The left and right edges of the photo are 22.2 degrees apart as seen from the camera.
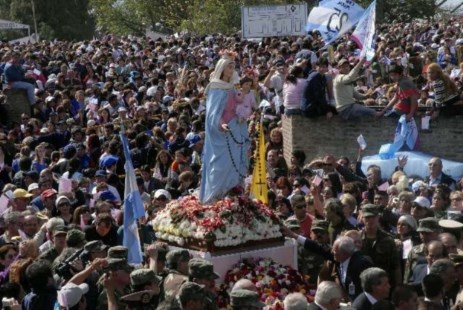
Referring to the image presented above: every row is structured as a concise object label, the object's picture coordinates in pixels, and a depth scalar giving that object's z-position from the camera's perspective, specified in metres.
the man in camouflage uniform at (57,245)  12.16
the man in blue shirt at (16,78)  26.00
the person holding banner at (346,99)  21.22
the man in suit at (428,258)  10.95
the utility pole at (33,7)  68.62
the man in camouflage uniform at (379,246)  11.80
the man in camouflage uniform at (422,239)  11.57
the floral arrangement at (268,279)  11.93
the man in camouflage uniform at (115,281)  10.24
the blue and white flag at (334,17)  25.16
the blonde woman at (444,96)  20.75
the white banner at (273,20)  39.06
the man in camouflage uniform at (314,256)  12.61
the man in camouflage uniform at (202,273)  10.38
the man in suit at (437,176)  16.56
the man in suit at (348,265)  11.28
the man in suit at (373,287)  10.15
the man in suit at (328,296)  9.86
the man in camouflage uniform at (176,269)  10.65
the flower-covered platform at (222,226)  12.35
